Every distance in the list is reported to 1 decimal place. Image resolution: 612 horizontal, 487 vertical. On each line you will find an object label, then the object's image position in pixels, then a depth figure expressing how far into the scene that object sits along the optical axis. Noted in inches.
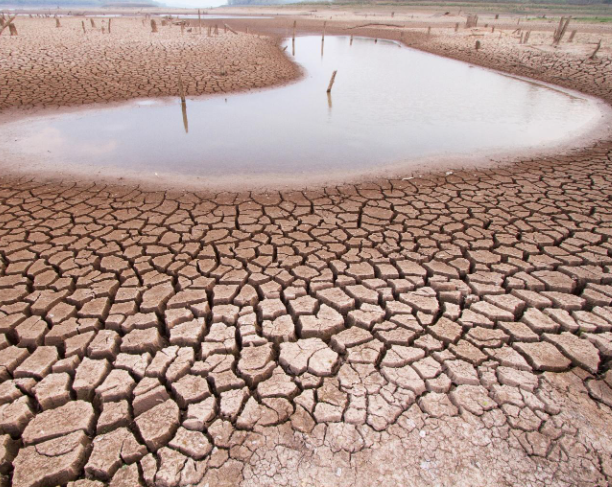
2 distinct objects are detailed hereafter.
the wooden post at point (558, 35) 624.5
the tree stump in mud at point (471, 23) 1034.2
